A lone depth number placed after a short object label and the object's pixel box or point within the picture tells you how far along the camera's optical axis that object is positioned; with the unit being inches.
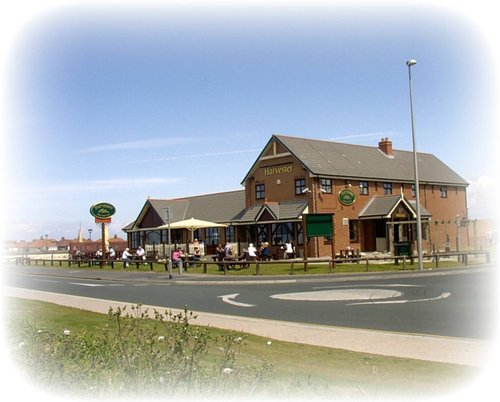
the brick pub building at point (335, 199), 1604.3
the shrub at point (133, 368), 228.7
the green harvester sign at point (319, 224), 1236.5
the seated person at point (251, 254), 1237.7
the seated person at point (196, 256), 1400.1
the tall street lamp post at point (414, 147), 1043.3
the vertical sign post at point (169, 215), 1064.3
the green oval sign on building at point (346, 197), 1637.6
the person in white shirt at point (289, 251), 1456.7
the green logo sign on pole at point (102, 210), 1772.9
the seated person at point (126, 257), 1466.5
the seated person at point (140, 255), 1539.4
